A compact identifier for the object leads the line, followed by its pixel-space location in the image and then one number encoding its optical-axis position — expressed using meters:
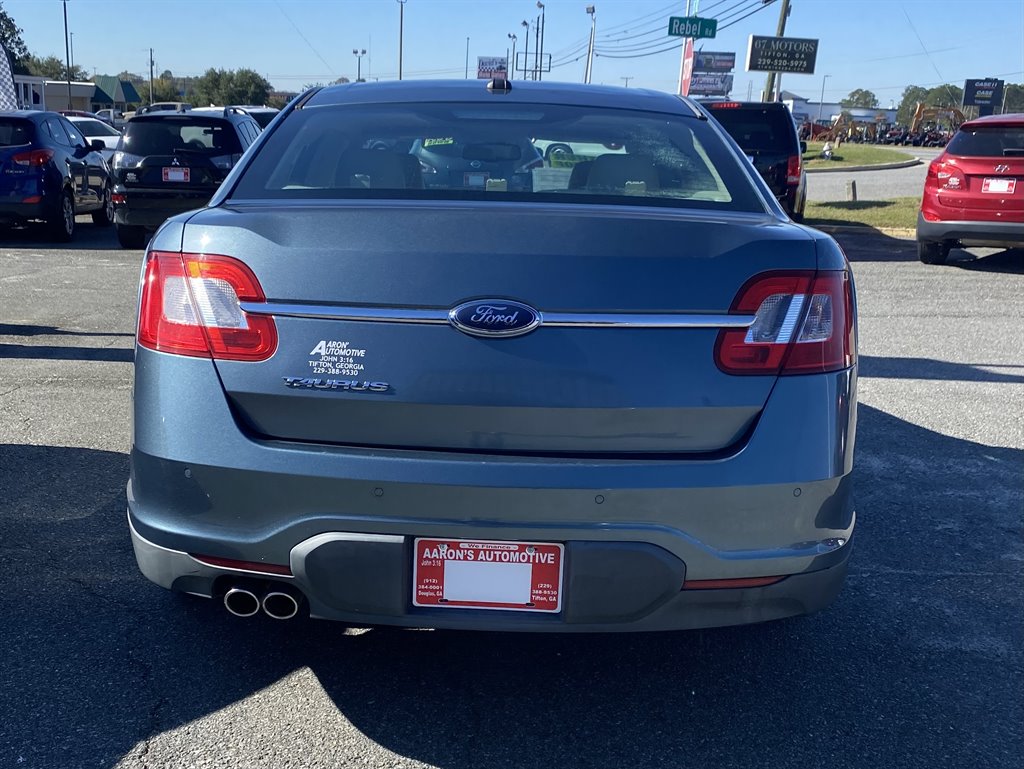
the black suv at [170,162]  12.05
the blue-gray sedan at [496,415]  2.37
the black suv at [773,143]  13.17
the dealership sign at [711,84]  55.25
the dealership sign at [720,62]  64.25
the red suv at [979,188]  11.56
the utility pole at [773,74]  30.41
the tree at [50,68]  96.44
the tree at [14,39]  76.38
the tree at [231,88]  89.50
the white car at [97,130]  23.94
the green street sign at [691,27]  34.44
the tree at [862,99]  163.43
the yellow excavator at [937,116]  69.12
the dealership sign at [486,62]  63.91
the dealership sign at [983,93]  66.56
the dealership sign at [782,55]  30.69
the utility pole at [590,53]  62.22
